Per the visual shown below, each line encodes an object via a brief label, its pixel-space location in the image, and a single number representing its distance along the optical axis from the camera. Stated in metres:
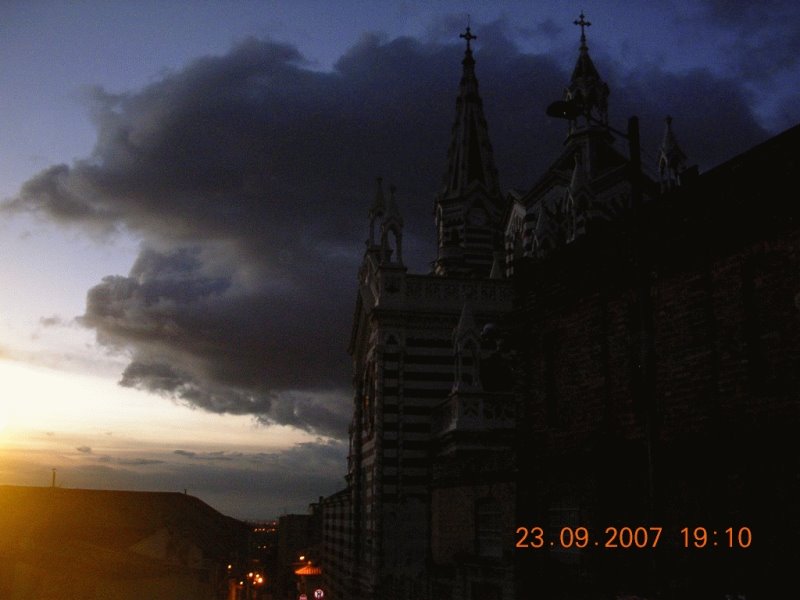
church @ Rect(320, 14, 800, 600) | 13.34
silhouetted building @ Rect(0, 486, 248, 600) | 48.31
